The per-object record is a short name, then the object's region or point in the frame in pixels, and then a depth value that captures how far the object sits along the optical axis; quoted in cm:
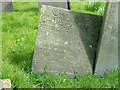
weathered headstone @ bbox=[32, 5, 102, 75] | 290
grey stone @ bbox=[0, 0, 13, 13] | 686
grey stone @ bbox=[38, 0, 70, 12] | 643
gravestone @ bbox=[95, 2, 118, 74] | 281
